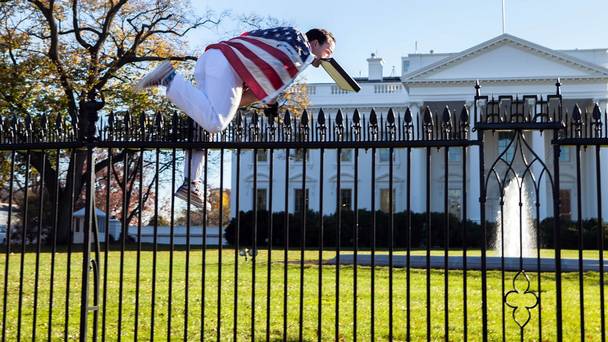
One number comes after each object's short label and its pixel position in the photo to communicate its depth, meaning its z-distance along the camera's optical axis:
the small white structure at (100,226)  37.37
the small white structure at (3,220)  40.31
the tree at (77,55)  20.94
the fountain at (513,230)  23.06
